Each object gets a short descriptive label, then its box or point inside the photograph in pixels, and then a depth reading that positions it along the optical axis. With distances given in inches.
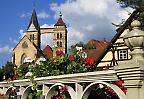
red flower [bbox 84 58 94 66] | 129.8
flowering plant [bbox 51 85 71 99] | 115.0
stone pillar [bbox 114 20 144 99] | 83.4
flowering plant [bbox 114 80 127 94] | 91.4
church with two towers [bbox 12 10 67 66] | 2724.7
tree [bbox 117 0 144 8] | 375.3
